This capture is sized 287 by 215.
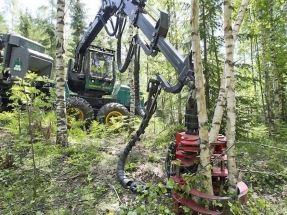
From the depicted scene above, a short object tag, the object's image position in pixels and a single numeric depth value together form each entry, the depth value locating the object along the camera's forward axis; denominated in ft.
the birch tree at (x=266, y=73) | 28.71
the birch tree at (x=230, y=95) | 8.40
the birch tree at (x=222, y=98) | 8.64
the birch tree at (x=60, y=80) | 17.12
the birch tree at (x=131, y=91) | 24.58
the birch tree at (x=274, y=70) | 26.84
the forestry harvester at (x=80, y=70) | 23.86
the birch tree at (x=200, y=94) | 7.98
